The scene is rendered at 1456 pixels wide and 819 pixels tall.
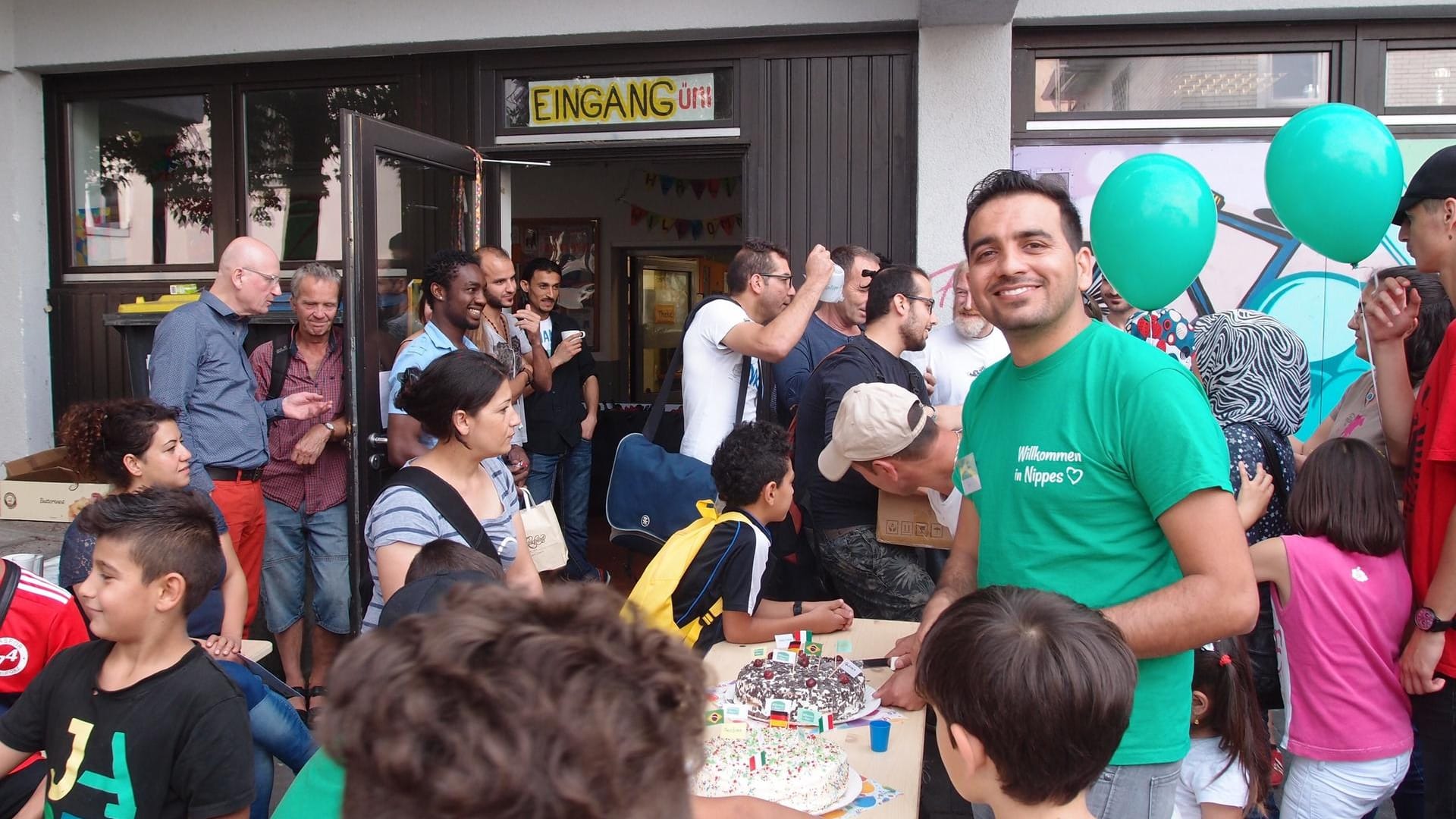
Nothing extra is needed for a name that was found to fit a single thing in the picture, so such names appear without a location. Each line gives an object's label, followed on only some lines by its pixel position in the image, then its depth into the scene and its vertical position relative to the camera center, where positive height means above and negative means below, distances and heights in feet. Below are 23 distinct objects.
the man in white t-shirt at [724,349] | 14.12 -0.15
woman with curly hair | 10.71 -1.31
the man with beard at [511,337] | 15.88 +0.03
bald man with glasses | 13.62 -0.66
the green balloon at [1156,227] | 9.55 +1.07
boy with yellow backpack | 9.87 -2.26
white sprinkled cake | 6.57 -2.92
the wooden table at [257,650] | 10.91 -3.41
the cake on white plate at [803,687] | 8.22 -2.93
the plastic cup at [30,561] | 10.07 -2.28
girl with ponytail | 8.59 -3.55
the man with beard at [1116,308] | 15.06 +0.46
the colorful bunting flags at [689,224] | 33.40 +3.84
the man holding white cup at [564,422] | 19.57 -1.66
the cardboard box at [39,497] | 18.74 -2.95
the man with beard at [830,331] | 16.22 +0.13
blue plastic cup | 7.63 -3.05
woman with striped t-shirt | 9.57 -1.11
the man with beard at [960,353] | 16.16 -0.24
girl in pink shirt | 8.79 -2.63
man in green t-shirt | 5.69 -0.85
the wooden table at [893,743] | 7.02 -3.16
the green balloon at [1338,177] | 9.65 +1.58
